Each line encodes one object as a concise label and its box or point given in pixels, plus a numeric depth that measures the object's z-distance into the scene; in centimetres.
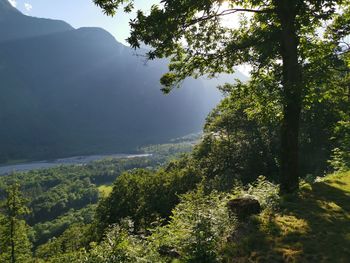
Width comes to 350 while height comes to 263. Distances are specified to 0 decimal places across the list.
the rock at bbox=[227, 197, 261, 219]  1359
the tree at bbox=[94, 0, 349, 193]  1480
